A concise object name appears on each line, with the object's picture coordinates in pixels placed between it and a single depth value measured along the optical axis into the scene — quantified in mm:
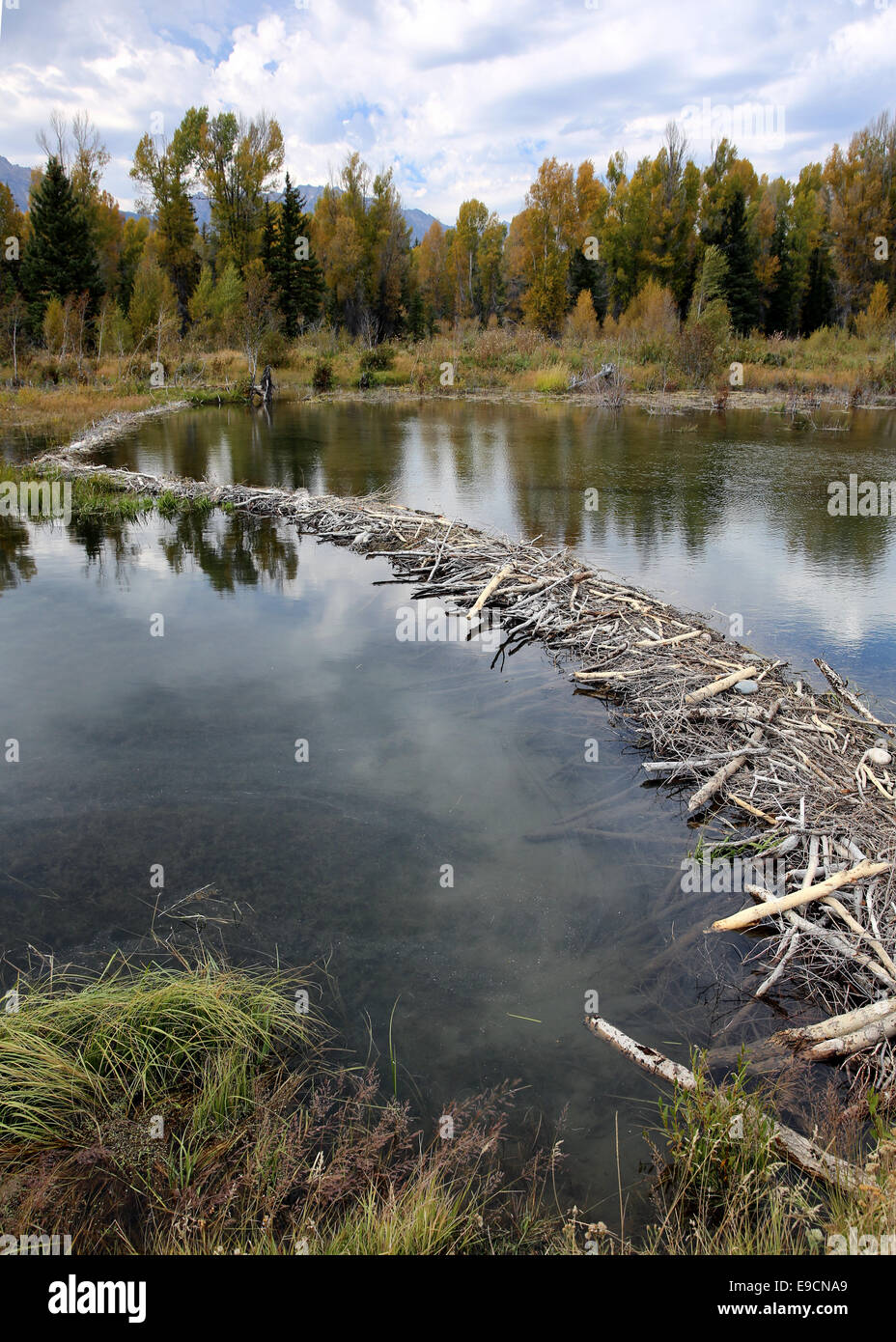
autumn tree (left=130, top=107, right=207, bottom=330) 52125
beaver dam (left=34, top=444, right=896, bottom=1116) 4312
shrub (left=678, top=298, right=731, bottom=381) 36250
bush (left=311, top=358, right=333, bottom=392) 40469
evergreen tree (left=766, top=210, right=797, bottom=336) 50844
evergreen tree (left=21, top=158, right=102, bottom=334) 40000
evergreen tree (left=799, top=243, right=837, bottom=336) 51425
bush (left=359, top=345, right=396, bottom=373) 42812
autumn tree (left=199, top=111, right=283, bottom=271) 51344
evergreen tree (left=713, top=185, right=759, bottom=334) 47438
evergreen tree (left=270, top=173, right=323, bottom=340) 46438
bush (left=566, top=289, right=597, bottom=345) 45406
